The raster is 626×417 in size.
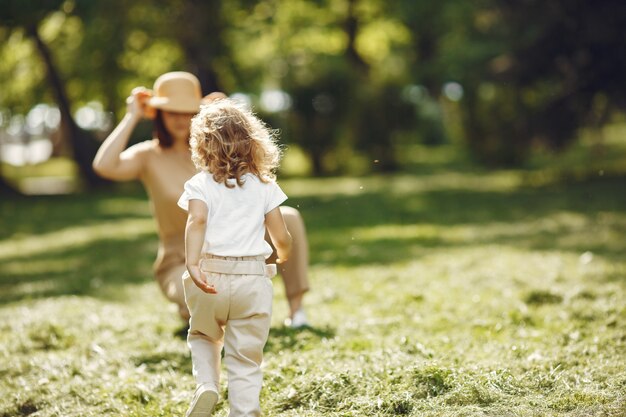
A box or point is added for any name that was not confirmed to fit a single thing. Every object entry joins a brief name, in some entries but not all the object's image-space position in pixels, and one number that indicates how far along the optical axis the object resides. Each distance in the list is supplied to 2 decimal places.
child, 3.85
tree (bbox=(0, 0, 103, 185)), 23.00
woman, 5.89
